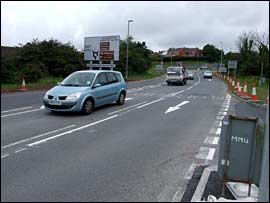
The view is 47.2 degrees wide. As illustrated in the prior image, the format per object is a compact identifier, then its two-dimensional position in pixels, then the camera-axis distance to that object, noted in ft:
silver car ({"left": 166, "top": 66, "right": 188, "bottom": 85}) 108.88
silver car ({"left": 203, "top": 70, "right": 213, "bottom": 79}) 193.30
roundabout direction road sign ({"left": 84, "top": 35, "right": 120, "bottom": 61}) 76.18
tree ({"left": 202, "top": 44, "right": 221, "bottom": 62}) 381.60
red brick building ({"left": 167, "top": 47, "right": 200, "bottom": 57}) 404.57
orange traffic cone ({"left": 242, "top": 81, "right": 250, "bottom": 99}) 59.86
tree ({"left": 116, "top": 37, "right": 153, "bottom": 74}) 144.94
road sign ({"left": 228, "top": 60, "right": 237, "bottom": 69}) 116.16
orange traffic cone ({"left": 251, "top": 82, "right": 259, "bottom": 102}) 54.31
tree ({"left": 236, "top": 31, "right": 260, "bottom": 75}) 163.84
